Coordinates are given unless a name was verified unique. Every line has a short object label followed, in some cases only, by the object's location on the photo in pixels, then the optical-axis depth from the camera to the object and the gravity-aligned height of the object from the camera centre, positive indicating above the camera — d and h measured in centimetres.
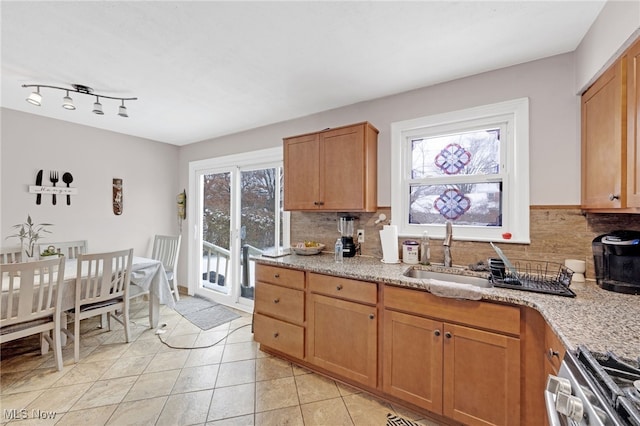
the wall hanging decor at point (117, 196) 373 +21
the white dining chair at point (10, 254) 273 -46
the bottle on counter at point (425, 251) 222 -31
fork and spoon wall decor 308 +28
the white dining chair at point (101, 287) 236 -72
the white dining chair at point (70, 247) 308 -44
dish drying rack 155 -42
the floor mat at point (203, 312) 324 -134
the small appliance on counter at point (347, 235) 258 -22
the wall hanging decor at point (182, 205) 432 +11
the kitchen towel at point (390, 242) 229 -25
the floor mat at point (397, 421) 171 -135
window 201 +34
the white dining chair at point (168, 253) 370 -60
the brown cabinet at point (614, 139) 125 +41
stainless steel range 67 -49
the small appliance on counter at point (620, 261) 144 -26
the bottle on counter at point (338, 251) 239 -34
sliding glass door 346 -14
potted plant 286 -25
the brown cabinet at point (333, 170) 237 +41
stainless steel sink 191 -48
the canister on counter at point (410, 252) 227 -33
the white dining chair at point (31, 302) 195 -72
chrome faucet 211 -24
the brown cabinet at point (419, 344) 144 -86
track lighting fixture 227 +101
